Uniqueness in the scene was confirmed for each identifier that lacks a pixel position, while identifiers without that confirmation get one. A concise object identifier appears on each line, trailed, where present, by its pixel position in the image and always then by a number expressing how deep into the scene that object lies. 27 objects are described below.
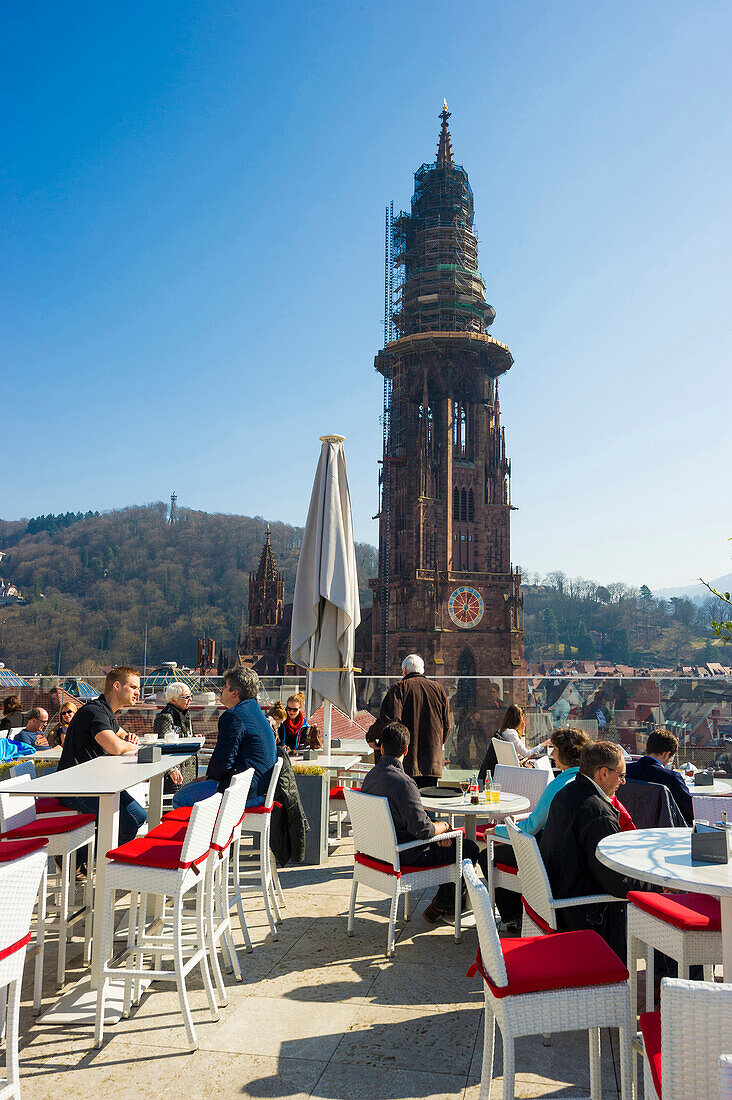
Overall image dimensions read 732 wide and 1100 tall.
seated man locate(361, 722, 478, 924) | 4.65
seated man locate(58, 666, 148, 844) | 4.88
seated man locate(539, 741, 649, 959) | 3.49
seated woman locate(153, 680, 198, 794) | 7.20
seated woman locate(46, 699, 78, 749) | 8.02
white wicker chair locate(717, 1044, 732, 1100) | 1.49
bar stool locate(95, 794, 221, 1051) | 3.45
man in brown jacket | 6.31
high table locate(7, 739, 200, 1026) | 3.68
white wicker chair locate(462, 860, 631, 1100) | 2.56
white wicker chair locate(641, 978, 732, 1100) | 1.78
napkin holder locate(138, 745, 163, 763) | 4.66
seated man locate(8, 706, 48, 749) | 8.60
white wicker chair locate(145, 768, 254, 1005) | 3.88
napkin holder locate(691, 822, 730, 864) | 2.88
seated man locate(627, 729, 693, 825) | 4.56
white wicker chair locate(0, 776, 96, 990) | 4.15
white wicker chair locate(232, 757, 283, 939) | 4.82
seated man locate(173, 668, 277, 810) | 4.76
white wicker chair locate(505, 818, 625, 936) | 3.40
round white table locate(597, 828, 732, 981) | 2.59
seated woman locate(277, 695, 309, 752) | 8.41
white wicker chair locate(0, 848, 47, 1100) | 2.58
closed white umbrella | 7.19
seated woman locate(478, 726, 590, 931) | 4.13
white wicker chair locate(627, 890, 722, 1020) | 2.99
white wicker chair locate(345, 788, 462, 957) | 4.53
